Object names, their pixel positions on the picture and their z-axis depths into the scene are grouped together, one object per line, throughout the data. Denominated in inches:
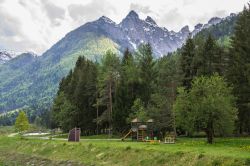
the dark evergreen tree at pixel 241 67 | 2610.7
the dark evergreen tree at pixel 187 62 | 3051.2
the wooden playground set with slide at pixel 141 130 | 2620.6
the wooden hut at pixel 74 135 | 2449.6
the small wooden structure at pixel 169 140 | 2132.6
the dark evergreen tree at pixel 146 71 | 3344.0
